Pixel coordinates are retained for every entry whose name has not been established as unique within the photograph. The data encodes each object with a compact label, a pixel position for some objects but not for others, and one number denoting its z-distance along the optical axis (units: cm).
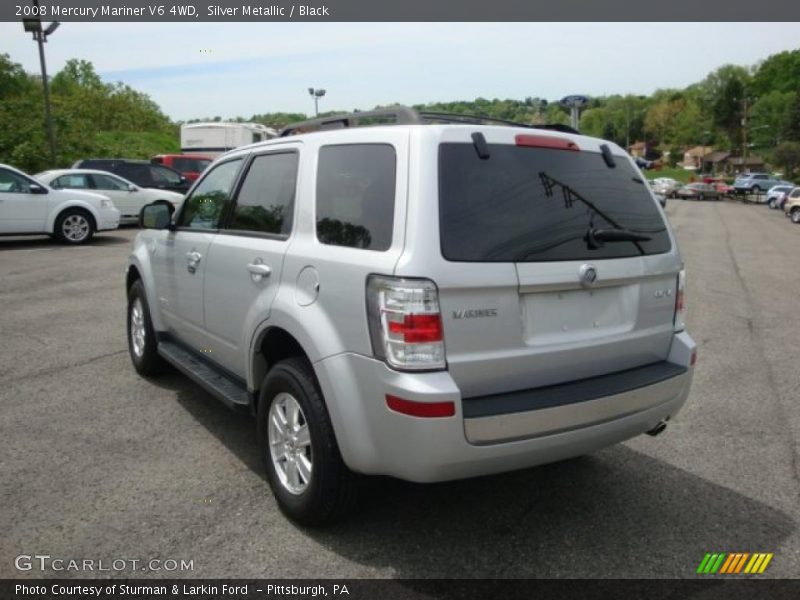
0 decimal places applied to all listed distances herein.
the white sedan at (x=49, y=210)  1313
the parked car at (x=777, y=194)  4217
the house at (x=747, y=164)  11106
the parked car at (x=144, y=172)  1883
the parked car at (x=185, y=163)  2211
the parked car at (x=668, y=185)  5747
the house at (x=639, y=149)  14300
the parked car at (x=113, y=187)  1588
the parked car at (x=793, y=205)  3006
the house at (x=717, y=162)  11803
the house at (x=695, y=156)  12561
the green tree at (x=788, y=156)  7744
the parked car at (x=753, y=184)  5725
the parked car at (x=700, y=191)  5666
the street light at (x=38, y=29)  1991
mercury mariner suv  268
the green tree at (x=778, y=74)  12169
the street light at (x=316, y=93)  3589
